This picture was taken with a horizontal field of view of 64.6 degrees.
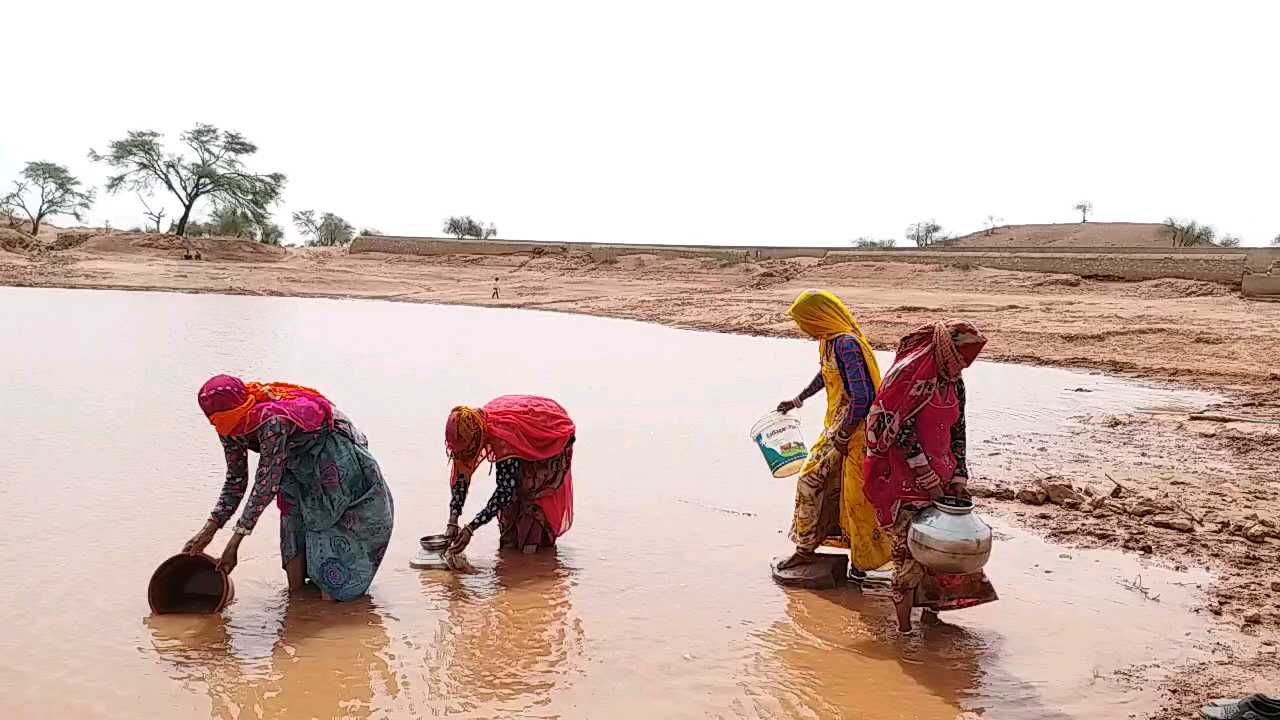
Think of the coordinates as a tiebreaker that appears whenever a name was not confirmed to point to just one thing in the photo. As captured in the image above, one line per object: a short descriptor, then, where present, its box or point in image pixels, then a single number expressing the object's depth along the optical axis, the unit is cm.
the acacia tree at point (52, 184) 5097
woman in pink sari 412
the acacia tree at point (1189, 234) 4434
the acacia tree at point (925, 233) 6469
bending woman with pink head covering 410
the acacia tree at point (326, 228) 7044
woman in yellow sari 461
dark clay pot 431
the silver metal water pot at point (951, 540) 395
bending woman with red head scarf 482
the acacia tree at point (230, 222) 4547
